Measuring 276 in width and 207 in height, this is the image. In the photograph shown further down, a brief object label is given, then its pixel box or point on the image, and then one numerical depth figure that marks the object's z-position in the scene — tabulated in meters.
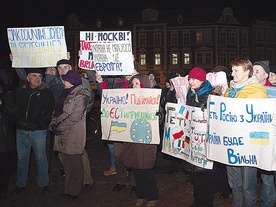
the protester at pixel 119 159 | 6.23
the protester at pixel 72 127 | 5.53
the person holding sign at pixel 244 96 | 4.25
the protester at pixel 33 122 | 5.86
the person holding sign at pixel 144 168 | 5.27
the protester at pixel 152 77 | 7.86
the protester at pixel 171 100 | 7.05
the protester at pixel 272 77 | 5.58
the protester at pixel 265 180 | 4.92
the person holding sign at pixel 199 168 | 4.84
